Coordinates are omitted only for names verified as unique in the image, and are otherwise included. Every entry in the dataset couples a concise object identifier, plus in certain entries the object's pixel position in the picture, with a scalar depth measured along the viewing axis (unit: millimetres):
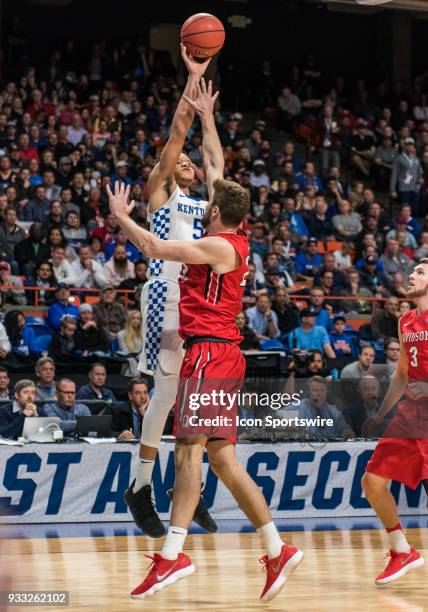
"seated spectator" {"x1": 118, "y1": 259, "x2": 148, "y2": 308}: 16469
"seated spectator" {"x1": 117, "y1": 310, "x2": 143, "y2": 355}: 15070
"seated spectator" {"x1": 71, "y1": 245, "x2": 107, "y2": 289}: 16562
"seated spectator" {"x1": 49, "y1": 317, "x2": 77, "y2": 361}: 14617
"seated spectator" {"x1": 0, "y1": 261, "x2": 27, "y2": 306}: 15719
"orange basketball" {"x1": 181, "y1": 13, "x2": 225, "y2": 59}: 7515
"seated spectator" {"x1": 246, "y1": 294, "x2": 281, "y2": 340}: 16219
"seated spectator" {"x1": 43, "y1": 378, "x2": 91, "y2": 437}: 12125
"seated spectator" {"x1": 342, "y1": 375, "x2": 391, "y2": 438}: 12023
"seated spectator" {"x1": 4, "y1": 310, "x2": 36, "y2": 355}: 14586
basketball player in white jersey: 7477
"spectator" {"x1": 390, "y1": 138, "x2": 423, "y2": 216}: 23500
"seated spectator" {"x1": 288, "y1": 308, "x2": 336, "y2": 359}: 16000
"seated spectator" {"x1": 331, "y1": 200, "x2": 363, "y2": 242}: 20875
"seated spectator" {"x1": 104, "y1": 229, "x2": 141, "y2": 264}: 17547
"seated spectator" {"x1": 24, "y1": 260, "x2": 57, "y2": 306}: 16080
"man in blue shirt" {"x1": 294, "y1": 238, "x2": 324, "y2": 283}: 19125
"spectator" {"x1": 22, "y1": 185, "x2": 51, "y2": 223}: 17672
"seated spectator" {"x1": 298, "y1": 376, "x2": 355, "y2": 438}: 11656
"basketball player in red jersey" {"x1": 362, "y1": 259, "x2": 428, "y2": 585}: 7586
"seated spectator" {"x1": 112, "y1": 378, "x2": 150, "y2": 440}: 11992
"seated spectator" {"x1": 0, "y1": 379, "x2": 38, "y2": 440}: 11641
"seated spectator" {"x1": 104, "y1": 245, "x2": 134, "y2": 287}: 16906
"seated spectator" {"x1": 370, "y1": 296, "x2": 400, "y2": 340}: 17297
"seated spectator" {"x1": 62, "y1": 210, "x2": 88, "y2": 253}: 17594
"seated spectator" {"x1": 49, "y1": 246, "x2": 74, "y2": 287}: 16438
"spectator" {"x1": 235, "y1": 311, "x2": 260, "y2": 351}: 15195
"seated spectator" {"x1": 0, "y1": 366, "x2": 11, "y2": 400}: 12484
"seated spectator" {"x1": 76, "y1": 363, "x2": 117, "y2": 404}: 13031
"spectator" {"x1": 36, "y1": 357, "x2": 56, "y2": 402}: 13000
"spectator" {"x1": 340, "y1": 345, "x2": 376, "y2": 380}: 14508
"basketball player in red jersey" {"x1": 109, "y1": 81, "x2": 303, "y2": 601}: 6449
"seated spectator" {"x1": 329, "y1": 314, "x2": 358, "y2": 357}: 16484
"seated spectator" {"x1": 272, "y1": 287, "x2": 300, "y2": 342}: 16625
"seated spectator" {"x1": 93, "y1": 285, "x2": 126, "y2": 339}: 15312
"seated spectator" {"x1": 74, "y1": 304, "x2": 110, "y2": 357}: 14844
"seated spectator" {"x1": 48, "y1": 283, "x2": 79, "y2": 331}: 15320
